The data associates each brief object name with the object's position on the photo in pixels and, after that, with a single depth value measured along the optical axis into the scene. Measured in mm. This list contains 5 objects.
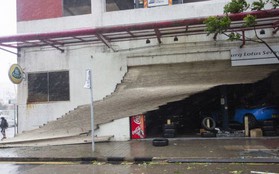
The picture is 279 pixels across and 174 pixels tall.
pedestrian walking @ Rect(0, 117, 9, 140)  21062
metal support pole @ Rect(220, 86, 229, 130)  15031
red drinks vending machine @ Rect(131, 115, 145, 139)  15227
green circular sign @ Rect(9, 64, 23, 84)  15351
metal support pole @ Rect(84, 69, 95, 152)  12016
